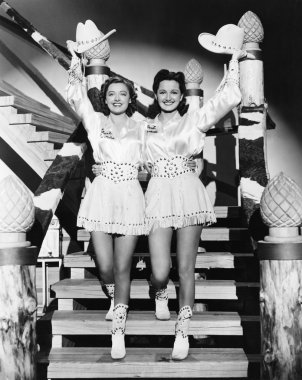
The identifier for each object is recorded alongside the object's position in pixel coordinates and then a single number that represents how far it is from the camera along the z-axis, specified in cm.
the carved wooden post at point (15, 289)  291
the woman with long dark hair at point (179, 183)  326
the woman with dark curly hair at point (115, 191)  329
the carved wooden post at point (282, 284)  286
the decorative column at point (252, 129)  360
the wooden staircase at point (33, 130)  511
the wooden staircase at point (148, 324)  322
